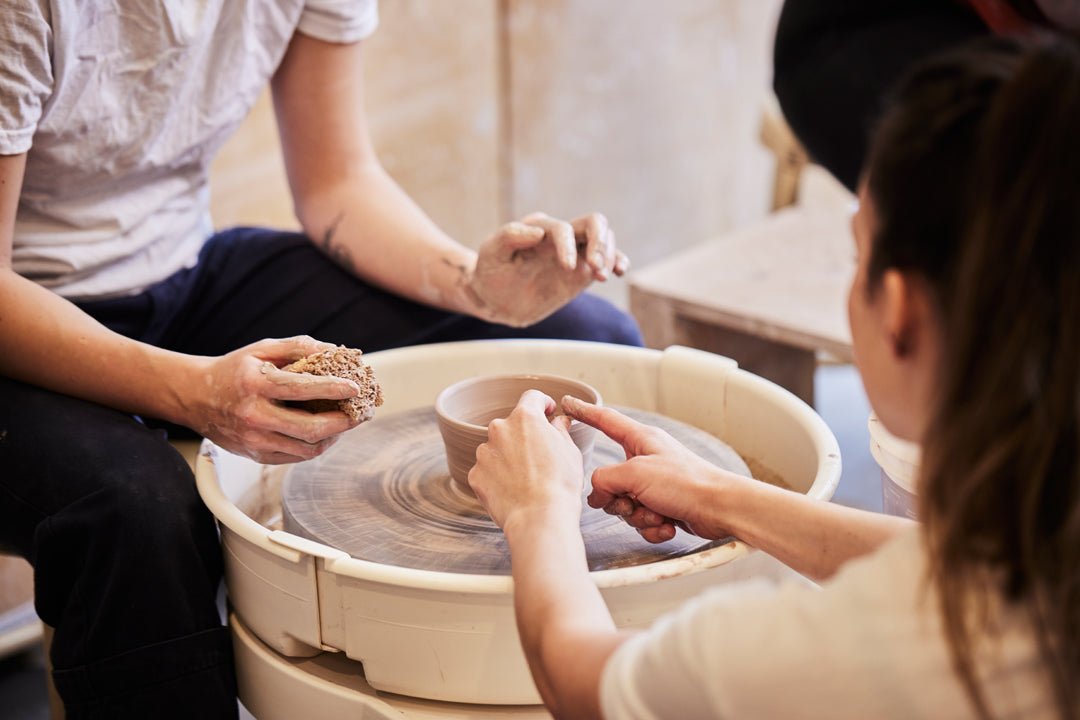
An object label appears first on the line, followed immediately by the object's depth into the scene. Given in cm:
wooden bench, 227
